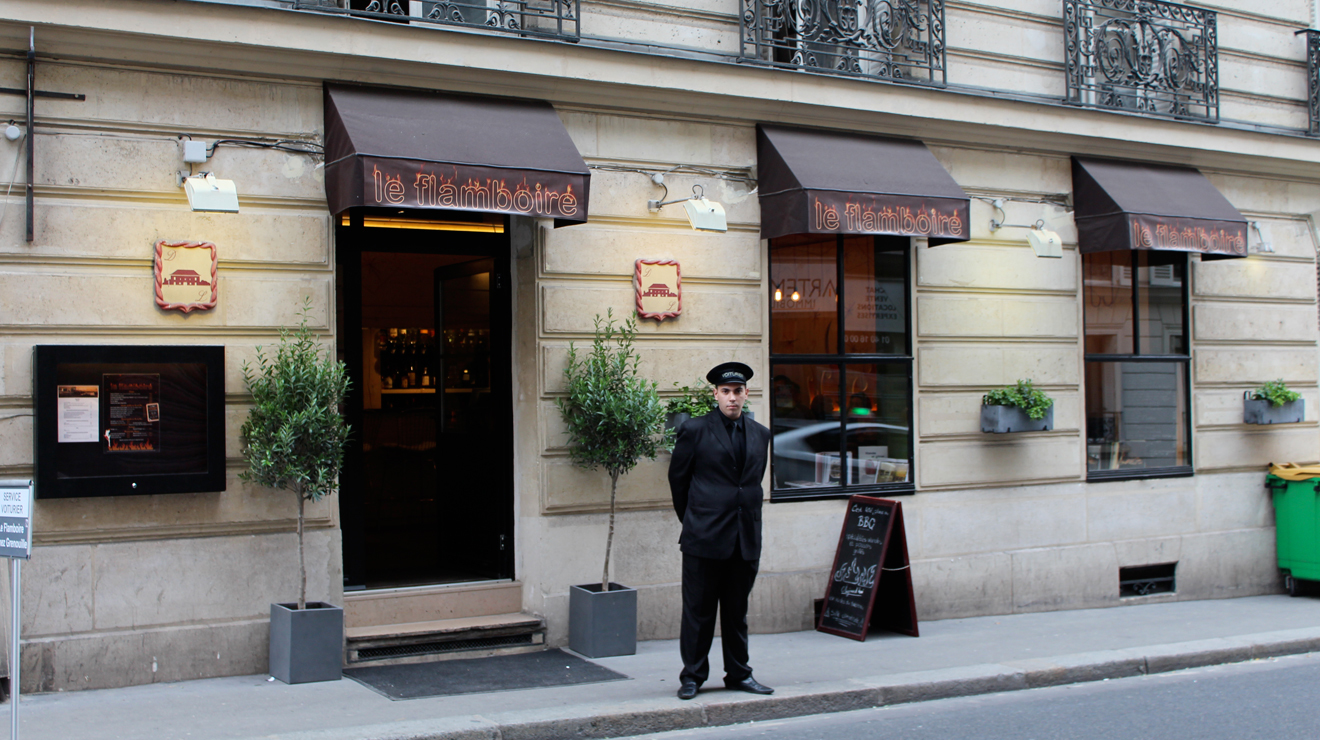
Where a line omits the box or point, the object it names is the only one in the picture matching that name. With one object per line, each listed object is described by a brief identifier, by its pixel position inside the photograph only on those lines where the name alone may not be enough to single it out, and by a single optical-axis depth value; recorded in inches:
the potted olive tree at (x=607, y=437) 353.7
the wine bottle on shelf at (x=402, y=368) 503.2
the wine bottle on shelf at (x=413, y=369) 504.4
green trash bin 488.4
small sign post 228.5
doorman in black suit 300.4
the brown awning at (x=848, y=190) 387.2
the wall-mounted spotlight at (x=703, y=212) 389.4
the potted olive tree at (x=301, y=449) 310.0
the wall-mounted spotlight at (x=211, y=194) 319.9
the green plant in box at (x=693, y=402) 377.7
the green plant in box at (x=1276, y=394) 493.0
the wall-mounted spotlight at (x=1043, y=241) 455.8
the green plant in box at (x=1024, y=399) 435.5
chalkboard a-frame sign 391.9
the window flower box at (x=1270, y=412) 493.7
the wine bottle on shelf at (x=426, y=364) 503.5
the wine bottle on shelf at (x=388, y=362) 502.6
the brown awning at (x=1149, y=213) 448.5
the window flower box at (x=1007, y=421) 434.9
